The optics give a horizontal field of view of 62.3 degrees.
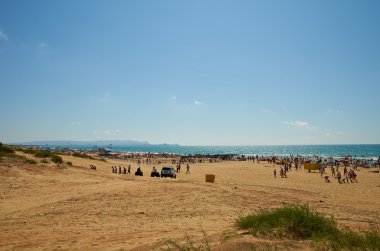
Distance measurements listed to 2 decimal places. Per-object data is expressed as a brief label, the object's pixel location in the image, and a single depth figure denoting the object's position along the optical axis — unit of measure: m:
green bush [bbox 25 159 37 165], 27.85
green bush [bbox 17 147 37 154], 35.52
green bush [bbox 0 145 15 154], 31.84
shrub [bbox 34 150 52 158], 33.49
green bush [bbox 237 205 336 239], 7.48
